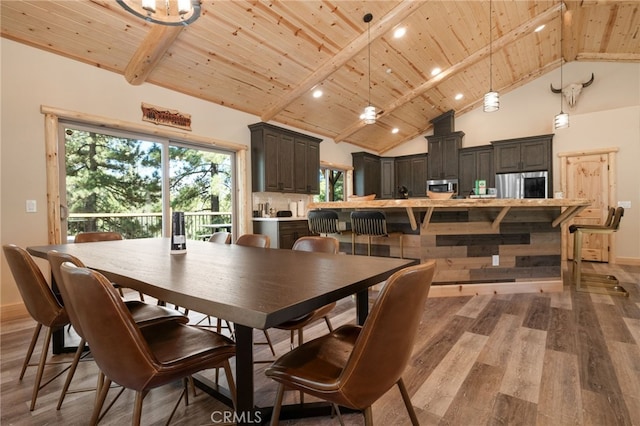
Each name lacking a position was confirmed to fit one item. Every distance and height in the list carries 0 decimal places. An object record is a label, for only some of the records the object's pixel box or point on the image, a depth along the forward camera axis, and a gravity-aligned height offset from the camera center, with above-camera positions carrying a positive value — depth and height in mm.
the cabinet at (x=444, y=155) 7059 +1225
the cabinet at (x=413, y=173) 7480 +866
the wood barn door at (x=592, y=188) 5539 +309
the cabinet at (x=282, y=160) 5035 +878
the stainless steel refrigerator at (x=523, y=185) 5953 +422
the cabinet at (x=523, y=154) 6000 +1048
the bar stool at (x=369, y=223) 3295 -163
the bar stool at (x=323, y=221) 3572 -142
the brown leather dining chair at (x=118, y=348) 919 -432
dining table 875 -266
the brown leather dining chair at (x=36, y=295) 1581 -441
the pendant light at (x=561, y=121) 4535 +1261
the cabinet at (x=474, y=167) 6629 +871
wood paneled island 3588 -464
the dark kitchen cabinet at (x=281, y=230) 4945 -338
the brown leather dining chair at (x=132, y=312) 1220 -568
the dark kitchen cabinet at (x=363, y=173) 7402 +862
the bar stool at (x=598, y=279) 3631 -840
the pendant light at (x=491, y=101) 3584 +1235
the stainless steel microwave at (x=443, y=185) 6953 +510
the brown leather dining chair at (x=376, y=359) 875 -463
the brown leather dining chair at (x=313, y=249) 1676 -286
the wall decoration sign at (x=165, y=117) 3851 +1261
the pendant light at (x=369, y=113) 3875 +1245
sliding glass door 3485 +389
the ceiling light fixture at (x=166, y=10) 1869 +1282
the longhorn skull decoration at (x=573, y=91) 6016 +2265
